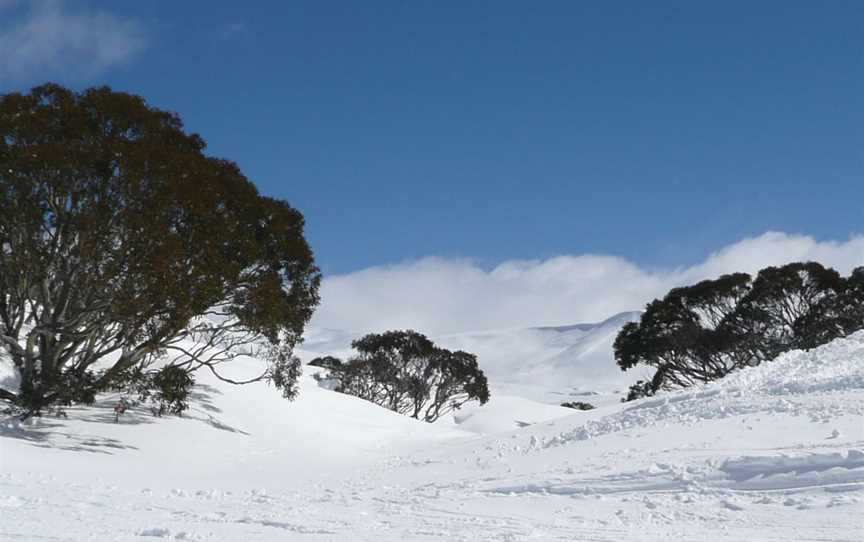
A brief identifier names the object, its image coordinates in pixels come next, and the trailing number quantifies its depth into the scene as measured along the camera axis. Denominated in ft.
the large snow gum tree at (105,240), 50.70
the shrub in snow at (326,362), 177.45
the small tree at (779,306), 128.06
